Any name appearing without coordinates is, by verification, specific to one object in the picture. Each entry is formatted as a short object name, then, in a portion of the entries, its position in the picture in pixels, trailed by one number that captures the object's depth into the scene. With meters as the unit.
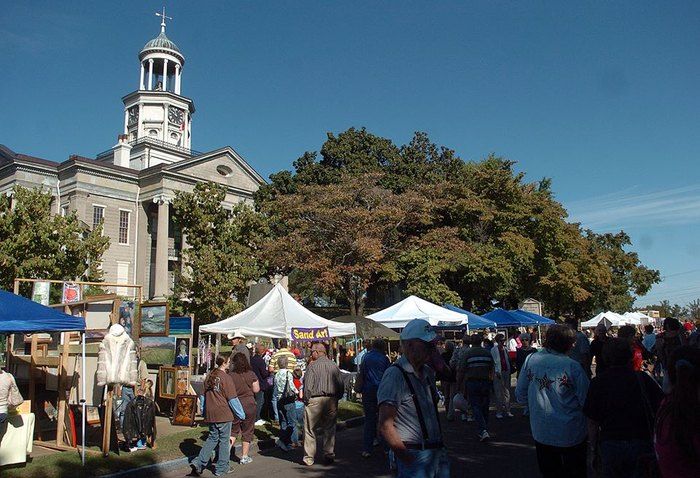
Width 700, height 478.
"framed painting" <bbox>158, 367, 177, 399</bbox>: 14.16
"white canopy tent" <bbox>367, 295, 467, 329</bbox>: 20.19
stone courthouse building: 43.69
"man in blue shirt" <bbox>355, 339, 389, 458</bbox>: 9.81
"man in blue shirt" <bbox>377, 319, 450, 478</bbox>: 4.05
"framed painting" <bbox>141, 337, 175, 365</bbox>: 14.99
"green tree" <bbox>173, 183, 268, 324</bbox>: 31.67
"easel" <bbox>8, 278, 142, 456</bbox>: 9.91
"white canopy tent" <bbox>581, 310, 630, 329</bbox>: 37.38
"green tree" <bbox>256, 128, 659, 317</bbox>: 34.91
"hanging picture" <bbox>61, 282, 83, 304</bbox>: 12.34
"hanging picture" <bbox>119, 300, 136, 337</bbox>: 13.30
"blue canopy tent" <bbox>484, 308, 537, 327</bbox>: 25.64
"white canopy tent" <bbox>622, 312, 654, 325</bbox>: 39.76
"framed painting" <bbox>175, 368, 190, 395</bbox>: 14.07
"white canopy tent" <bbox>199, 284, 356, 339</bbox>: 14.90
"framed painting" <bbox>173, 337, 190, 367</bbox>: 14.98
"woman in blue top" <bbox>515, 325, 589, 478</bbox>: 4.97
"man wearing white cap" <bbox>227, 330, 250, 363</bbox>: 12.37
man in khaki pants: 9.32
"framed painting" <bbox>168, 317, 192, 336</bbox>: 15.78
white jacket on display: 9.85
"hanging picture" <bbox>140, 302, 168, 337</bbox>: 14.70
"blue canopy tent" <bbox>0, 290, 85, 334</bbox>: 8.66
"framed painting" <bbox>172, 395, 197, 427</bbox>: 12.94
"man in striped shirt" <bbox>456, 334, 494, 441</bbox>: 10.54
